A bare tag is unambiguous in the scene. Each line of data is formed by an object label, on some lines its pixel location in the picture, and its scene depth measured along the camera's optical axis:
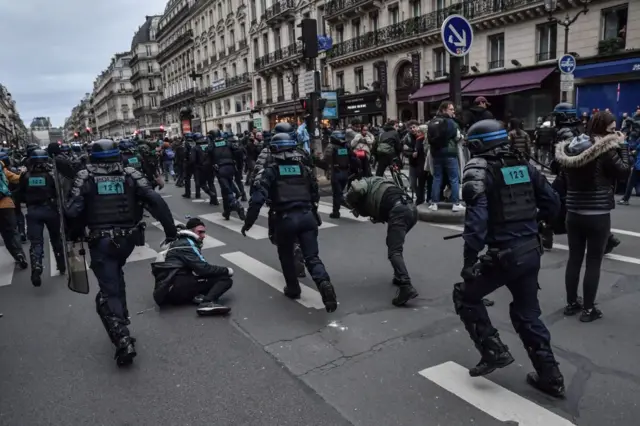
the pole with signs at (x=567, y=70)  13.89
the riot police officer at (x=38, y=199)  6.86
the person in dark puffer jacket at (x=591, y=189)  4.18
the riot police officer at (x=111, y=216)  4.15
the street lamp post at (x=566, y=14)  17.95
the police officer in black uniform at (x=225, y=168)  10.77
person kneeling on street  5.41
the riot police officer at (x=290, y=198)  5.21
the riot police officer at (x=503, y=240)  3.25
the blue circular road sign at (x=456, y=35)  8.51
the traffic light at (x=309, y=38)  12.99
